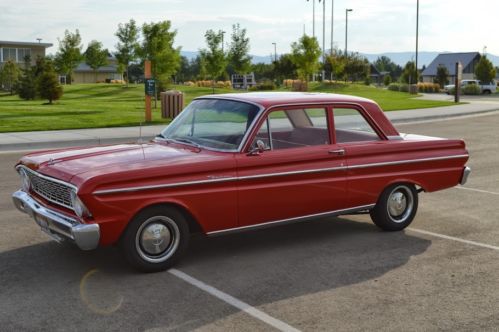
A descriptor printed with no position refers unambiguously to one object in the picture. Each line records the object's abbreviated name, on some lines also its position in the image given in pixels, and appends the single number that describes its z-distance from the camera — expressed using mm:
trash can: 22781
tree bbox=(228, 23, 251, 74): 52438
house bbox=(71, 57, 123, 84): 99375
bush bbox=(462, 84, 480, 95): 60531
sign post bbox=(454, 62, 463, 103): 37688
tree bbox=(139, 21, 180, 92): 31516
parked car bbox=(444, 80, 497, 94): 61156
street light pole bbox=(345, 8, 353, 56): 76838
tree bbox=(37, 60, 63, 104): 31031
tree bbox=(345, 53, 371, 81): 66750
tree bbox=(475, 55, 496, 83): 74188
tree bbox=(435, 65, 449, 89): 81625
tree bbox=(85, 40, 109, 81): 70250
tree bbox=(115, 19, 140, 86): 61031
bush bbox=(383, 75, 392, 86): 95425
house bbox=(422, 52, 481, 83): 110688
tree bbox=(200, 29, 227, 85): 45438
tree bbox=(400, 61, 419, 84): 80312
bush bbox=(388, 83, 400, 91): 67812
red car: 5387
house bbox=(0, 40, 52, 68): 78875
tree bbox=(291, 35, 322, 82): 50156
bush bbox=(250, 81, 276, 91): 53850
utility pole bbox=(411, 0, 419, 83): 61875
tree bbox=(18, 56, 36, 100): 36369
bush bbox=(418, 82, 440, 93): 69438
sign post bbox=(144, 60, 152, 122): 19453
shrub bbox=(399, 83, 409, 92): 65156
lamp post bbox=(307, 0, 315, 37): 83062
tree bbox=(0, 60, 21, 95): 50469
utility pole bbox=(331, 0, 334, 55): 80738
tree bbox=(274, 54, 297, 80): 74750
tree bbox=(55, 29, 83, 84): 59812
